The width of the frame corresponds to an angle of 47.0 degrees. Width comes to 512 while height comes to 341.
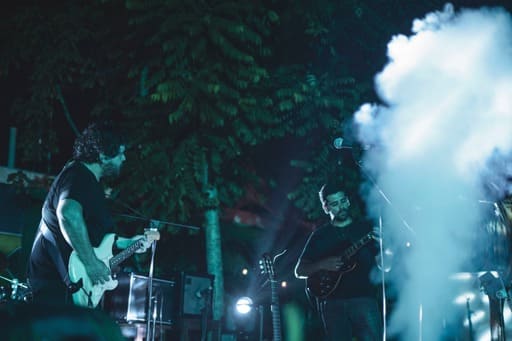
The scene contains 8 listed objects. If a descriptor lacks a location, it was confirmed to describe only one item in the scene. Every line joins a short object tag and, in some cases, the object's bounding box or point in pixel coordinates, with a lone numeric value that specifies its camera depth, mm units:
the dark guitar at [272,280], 7465
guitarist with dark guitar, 5652
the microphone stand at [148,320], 6523
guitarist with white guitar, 4168
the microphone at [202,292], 8648
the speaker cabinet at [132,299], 8094
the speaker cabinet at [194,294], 8469
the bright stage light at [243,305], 8875
